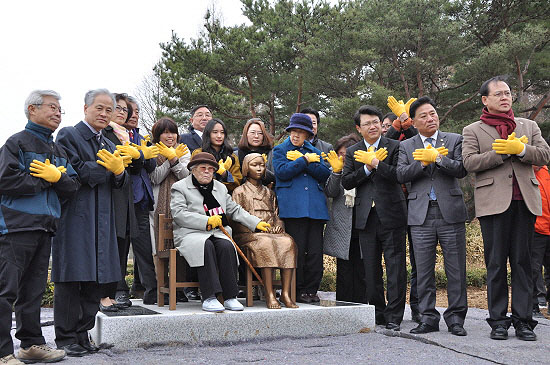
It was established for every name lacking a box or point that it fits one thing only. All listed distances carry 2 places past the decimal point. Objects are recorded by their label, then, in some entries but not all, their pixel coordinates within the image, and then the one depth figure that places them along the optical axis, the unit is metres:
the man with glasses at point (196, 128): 6.55
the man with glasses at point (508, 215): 4.75
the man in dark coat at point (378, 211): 5.37
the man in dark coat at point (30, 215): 3.82
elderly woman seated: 4.99
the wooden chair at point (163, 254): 5.25
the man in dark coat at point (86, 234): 4.31
